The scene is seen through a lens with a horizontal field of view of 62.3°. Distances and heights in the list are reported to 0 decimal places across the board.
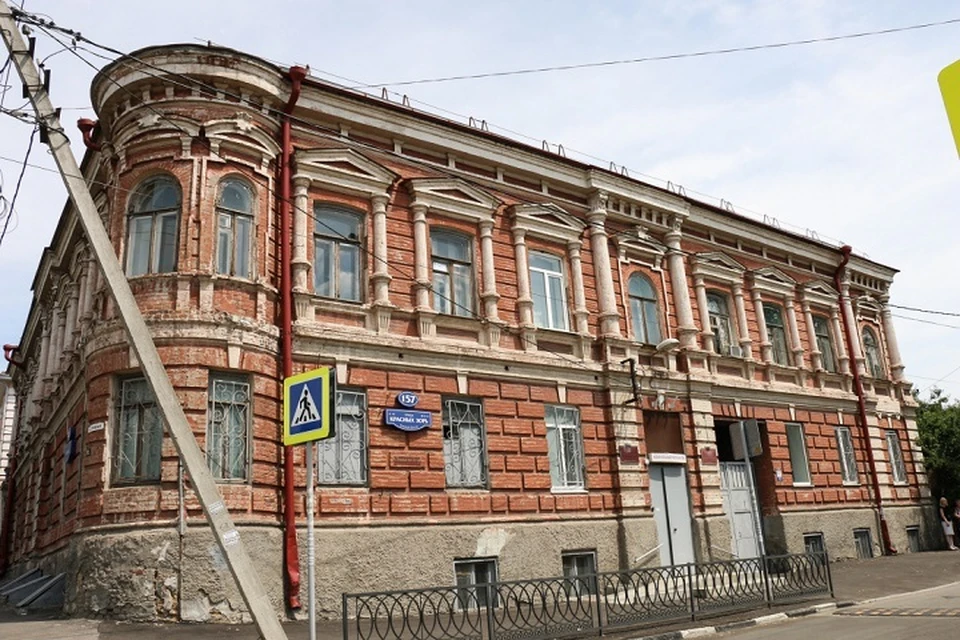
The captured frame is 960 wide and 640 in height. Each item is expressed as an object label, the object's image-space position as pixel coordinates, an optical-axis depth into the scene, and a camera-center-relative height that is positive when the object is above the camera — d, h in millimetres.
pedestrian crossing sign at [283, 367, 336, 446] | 7449 +1546
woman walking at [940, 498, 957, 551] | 23047 +250
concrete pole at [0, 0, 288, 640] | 7613 +2229
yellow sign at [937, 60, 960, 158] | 2836 +1510
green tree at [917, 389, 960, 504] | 25750 +2622
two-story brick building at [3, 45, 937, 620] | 11797 +3679
